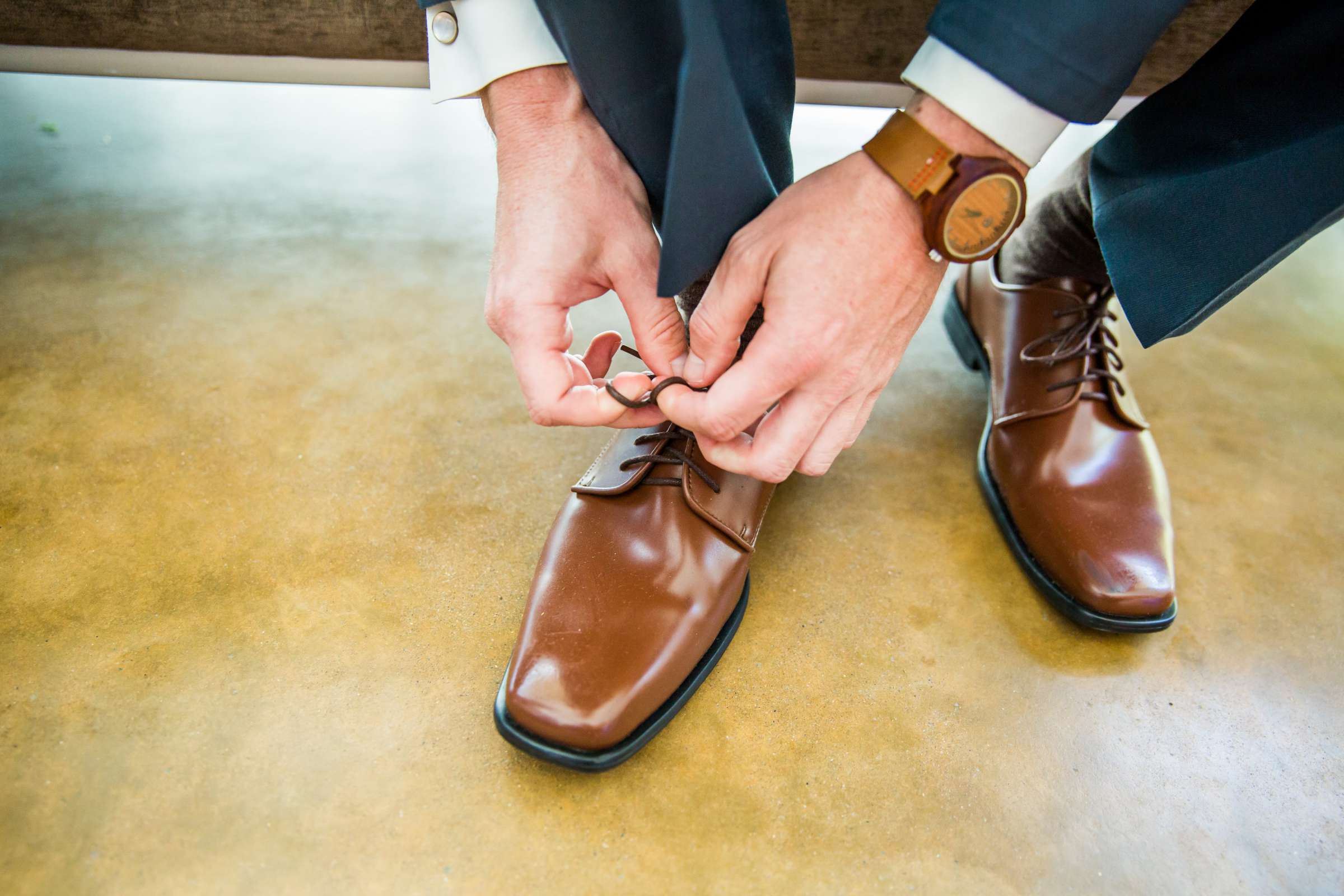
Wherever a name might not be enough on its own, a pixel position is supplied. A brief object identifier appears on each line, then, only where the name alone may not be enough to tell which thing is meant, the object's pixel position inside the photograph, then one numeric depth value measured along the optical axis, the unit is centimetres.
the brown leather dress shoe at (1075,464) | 75
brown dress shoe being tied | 60
